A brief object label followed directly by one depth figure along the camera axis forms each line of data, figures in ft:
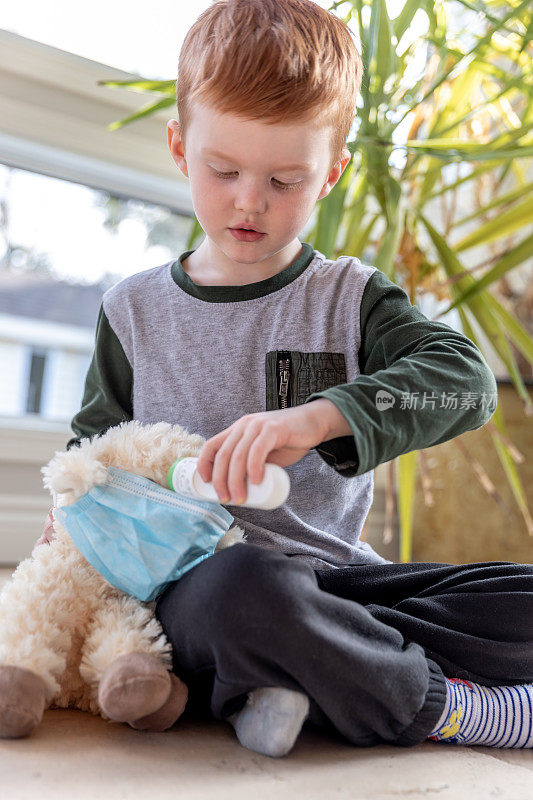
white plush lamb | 1.99
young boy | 2.02
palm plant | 4.37
